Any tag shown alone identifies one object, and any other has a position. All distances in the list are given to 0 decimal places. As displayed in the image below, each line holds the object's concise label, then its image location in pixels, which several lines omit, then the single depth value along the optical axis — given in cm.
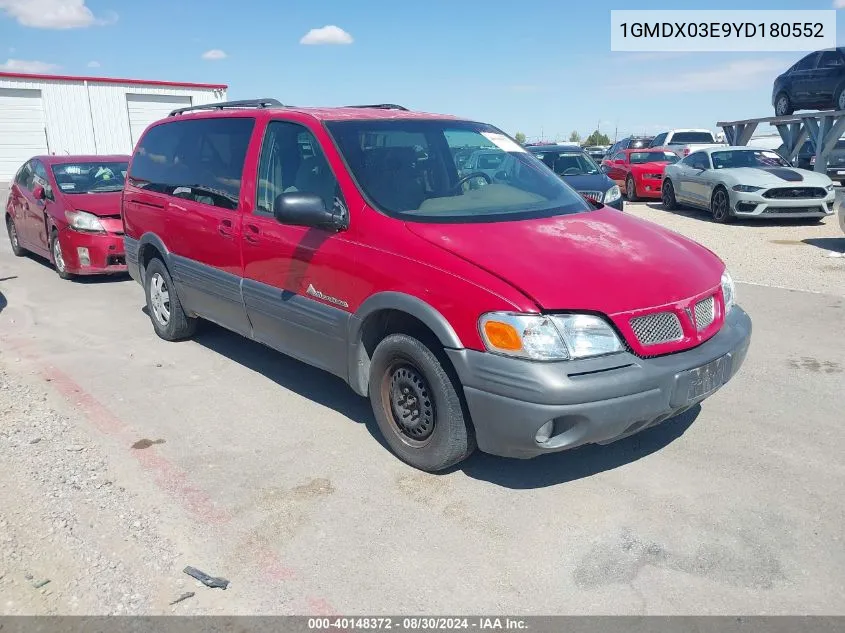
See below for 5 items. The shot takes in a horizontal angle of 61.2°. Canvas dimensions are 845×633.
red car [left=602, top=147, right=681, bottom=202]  1725
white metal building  2514
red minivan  320
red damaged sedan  839
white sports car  1220
